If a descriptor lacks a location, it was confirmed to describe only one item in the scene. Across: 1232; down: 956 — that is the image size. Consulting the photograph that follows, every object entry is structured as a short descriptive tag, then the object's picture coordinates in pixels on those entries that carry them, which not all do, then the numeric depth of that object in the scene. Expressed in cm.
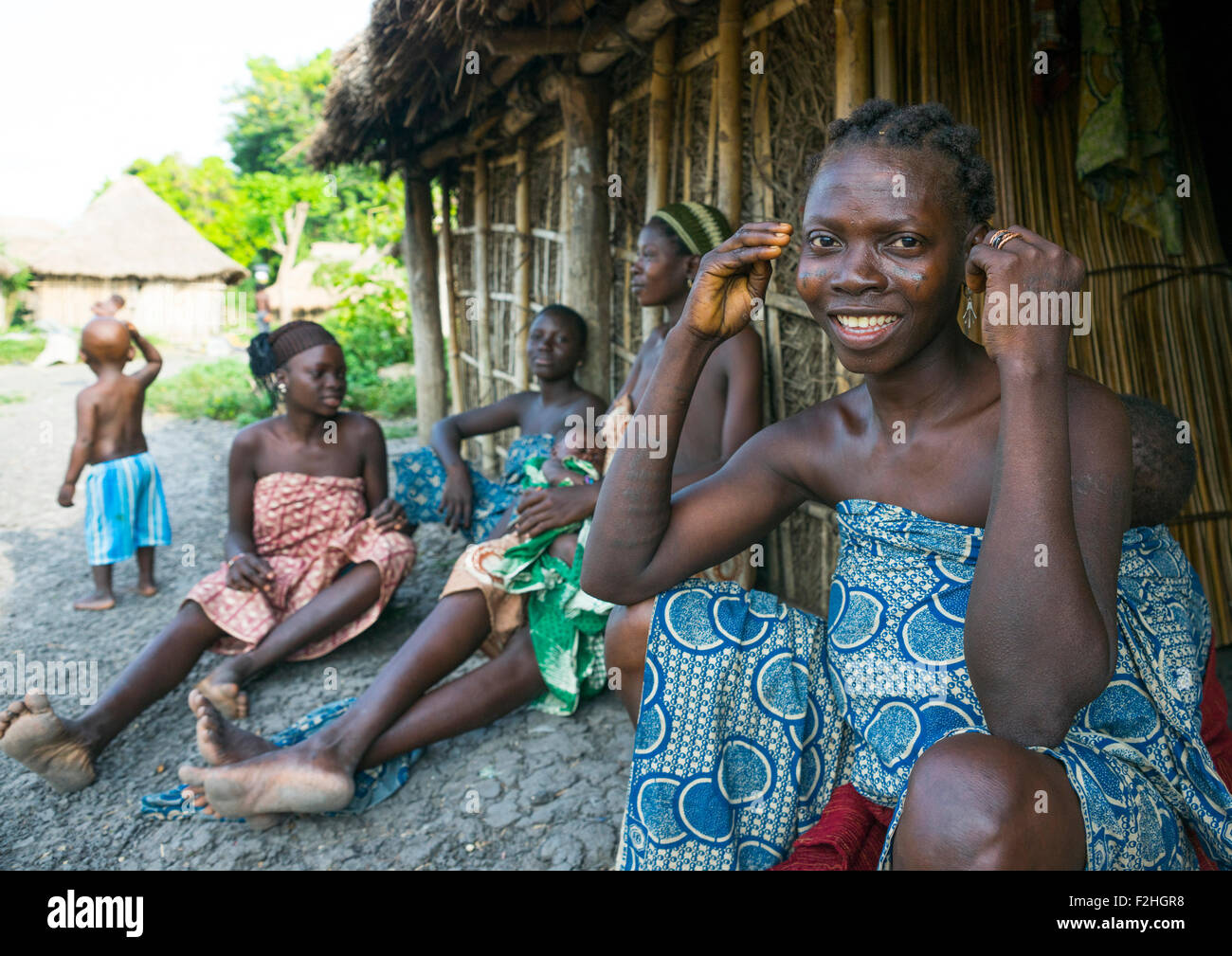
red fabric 152
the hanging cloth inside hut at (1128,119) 265
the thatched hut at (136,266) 2047
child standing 419
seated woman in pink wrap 300
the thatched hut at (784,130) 274
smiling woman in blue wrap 125
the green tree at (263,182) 2242
